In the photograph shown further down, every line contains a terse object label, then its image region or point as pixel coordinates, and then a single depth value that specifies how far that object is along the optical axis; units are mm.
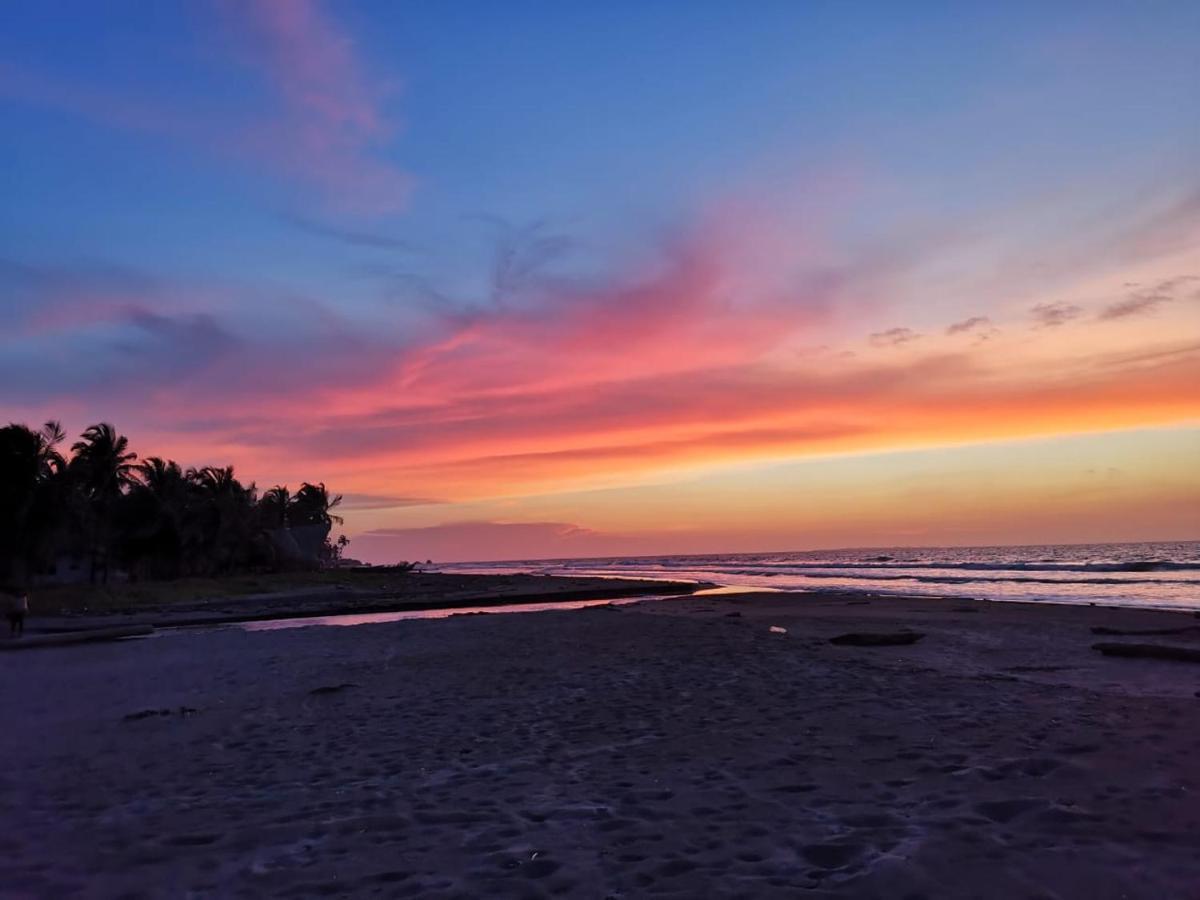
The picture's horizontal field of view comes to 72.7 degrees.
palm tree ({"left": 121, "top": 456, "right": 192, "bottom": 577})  64750
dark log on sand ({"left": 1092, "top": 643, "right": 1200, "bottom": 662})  14102
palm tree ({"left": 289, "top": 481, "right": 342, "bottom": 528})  110688
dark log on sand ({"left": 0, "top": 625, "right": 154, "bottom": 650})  22116
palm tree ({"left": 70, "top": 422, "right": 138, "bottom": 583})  62938
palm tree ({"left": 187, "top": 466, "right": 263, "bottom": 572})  69188
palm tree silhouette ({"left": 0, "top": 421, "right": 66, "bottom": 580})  50188
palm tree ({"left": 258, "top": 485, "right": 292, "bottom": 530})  85812
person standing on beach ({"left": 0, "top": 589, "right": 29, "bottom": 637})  26297
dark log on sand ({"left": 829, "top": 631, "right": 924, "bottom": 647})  17172
